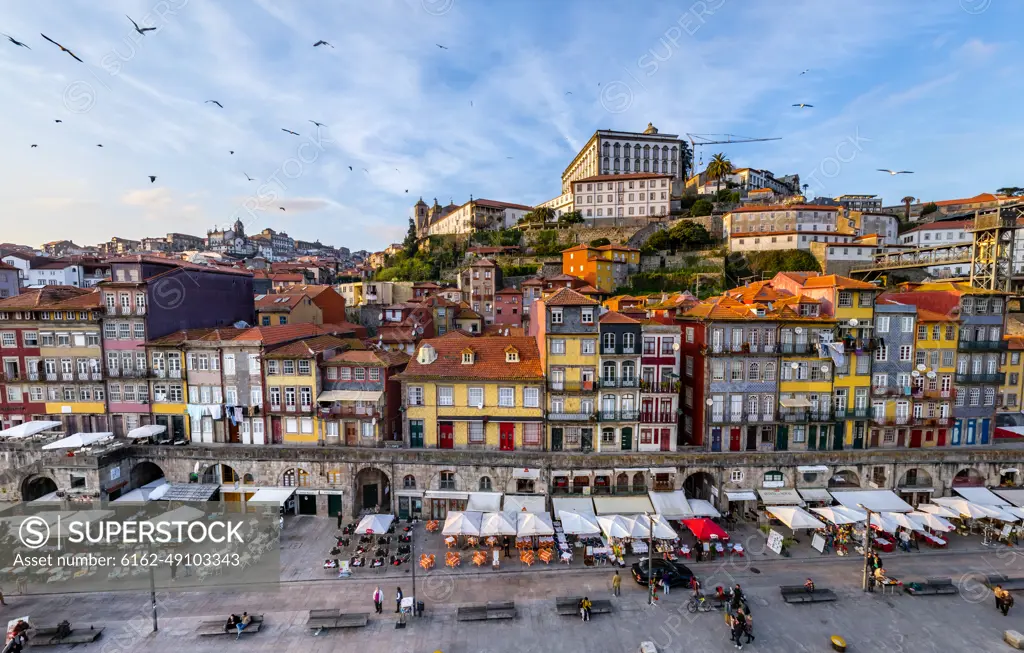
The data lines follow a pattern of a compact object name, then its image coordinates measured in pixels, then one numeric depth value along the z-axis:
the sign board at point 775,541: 27.50
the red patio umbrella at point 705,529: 26.62
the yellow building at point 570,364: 32.81
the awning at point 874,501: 29.95
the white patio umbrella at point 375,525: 27.67
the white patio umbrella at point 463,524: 26.53
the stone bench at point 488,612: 21.98
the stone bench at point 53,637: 20.41
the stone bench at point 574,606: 22.42
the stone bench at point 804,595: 23.12
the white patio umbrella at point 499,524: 26.48
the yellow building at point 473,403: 33.19
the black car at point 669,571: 24.58
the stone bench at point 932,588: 23.70
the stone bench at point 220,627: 21.08
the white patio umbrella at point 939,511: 29.08
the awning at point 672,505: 29.36
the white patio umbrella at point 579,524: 26.80
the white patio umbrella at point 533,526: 26.53
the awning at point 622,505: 29.52
